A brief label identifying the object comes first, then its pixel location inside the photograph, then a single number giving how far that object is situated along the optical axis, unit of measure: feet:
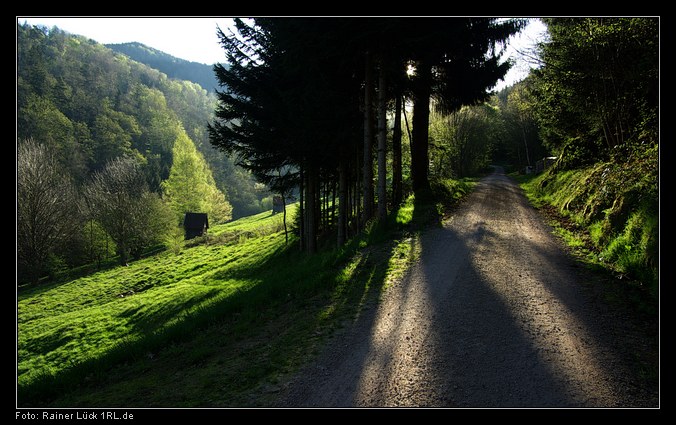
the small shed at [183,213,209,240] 167.84
